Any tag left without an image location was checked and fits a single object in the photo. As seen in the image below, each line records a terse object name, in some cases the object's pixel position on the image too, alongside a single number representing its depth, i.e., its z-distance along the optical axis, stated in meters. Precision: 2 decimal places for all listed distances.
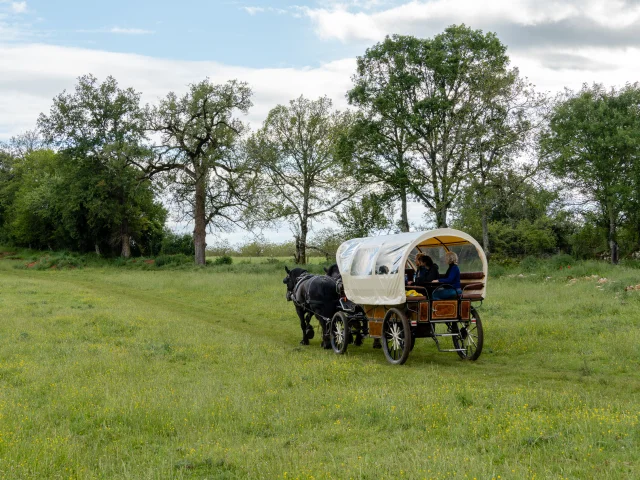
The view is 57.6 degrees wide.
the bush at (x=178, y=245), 55.88
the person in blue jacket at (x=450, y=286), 11.66
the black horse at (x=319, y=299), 13.84
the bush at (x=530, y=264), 29.07
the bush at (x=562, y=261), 29.41
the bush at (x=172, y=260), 45.34
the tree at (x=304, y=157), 43.97
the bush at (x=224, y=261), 45.41
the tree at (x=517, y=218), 31.02
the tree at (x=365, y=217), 35.88
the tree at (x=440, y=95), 30.95
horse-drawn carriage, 11.33
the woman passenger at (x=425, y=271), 12.10
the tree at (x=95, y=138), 46.06
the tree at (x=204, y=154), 42.41
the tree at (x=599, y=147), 30.69
